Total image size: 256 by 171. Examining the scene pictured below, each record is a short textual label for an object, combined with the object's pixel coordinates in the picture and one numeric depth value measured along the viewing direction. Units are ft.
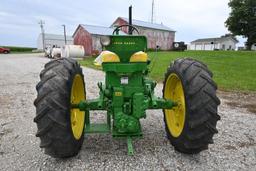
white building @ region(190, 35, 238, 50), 265.34
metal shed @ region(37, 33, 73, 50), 240.73
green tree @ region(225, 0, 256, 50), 147.33
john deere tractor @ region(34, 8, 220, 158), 9.89
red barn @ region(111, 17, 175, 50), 159.86
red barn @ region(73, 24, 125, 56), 122.72
